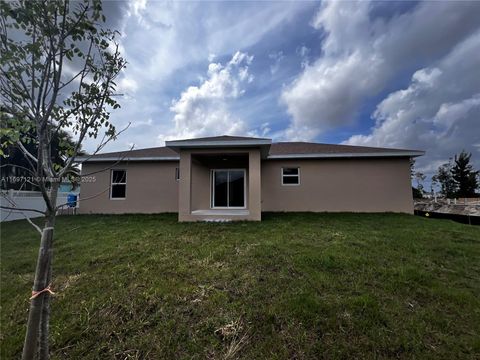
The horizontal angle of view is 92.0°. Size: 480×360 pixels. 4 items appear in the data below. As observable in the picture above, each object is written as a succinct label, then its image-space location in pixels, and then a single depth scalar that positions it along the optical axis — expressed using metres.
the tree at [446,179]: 35.72
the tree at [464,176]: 31.97
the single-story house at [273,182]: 10.99
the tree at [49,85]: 1.71
